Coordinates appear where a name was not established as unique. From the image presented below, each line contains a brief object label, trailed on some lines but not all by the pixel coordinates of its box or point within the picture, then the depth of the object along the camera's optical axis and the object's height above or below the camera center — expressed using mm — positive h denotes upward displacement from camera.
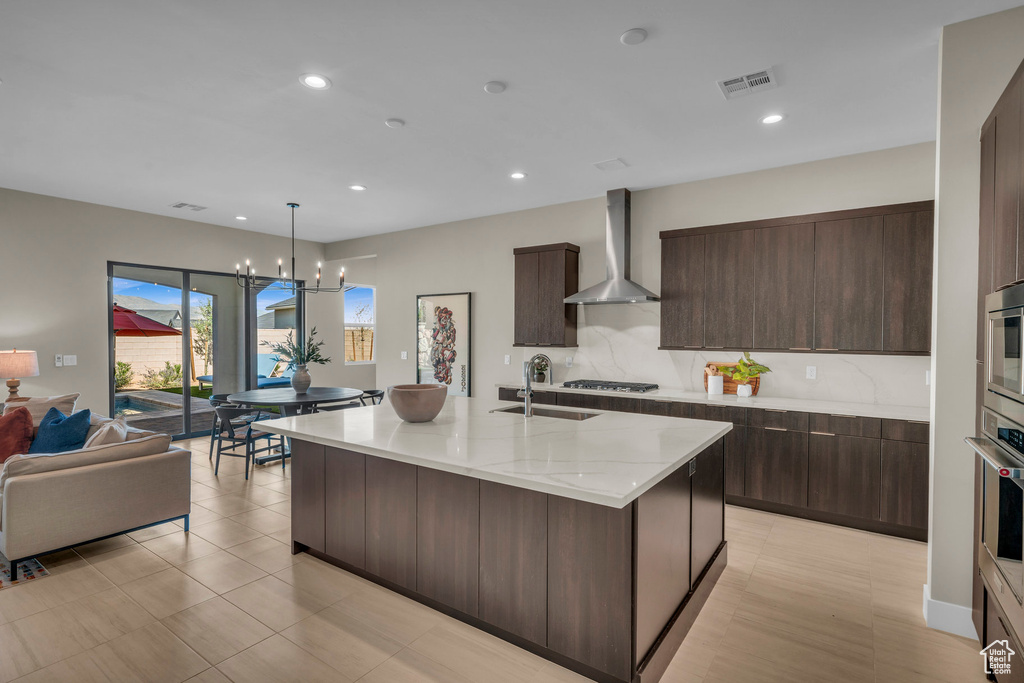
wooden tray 4395 -437
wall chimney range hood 4746 +791
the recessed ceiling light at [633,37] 2313 +1392
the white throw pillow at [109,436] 3191 -665
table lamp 4406 -305
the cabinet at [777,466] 3682 -989
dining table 4785 -647
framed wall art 6172 -90
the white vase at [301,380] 5254 -493
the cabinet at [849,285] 3682 +378
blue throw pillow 3357 -687
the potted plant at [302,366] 5262 -344
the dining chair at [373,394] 5599 -684
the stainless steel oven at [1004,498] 1579 -557
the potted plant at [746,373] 4172 -320
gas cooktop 4598 -491
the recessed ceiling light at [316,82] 2708 +1383
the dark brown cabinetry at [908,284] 3508 +362
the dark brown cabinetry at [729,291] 4215 +371
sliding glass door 5816 -111
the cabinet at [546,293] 5156 +429
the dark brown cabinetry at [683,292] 4461 +384
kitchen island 1868 -845
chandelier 6855 +750
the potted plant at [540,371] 5434 -402
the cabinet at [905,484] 3268 -985
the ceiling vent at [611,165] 4098 +1408
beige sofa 2758 -966
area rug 2744 -1363
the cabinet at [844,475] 3424 -985
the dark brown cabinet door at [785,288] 3949 +373
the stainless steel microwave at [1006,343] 1602 -25
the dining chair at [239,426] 4652 -906
